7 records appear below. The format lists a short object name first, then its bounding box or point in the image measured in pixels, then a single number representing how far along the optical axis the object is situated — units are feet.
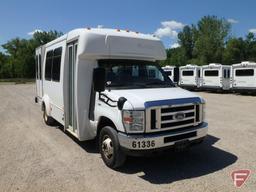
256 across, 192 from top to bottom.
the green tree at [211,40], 151.51
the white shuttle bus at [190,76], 65.87
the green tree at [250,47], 166.09
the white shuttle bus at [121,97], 12.32
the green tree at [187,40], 192.86
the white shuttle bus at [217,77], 59.60
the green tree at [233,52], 147.71
